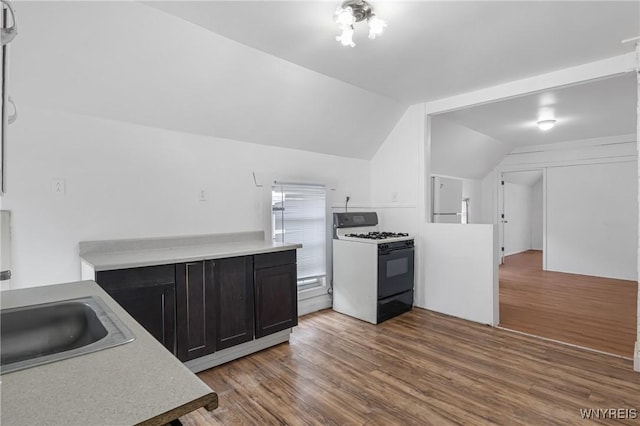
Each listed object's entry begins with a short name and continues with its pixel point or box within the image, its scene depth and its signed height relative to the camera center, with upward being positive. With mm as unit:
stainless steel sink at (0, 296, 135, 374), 1091 -401
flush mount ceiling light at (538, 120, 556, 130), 4641 +1224
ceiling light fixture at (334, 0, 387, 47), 1938 +1159
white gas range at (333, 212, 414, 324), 3449 -654
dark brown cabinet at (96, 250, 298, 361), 2078 -626
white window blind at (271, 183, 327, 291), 3498 -134
